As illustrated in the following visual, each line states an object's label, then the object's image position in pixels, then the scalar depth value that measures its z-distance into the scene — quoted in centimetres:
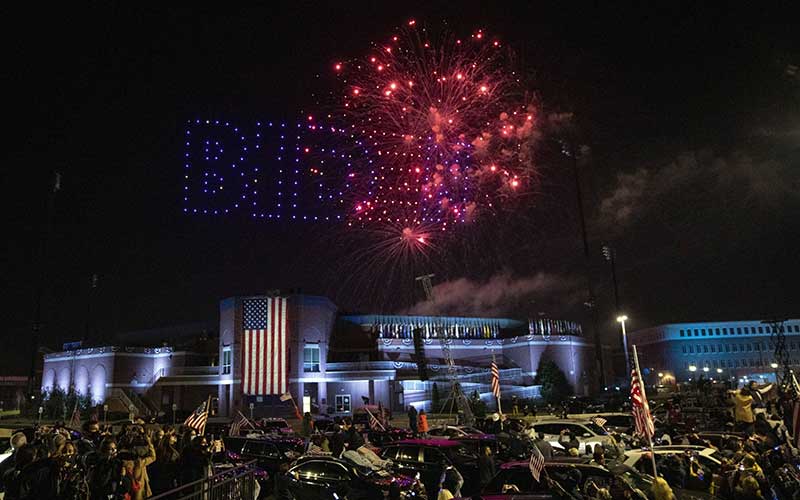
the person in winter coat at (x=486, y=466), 1333
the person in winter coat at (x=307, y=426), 2528
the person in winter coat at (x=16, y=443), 838
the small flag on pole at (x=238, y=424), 2200
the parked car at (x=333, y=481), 1293
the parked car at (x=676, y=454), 1311
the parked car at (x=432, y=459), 1481
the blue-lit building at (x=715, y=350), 10512
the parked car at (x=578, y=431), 1908
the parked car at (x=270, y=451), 1703
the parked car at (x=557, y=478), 1000
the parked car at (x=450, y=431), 2189
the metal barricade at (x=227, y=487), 861
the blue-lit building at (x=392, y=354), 5412
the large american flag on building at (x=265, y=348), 5144
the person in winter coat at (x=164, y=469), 1178
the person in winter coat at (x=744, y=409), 1691
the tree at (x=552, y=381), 6298
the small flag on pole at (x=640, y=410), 1157
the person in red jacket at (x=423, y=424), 2556
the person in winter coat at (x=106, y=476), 922
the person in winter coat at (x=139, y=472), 1016
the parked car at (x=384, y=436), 2294
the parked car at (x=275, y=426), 2582
